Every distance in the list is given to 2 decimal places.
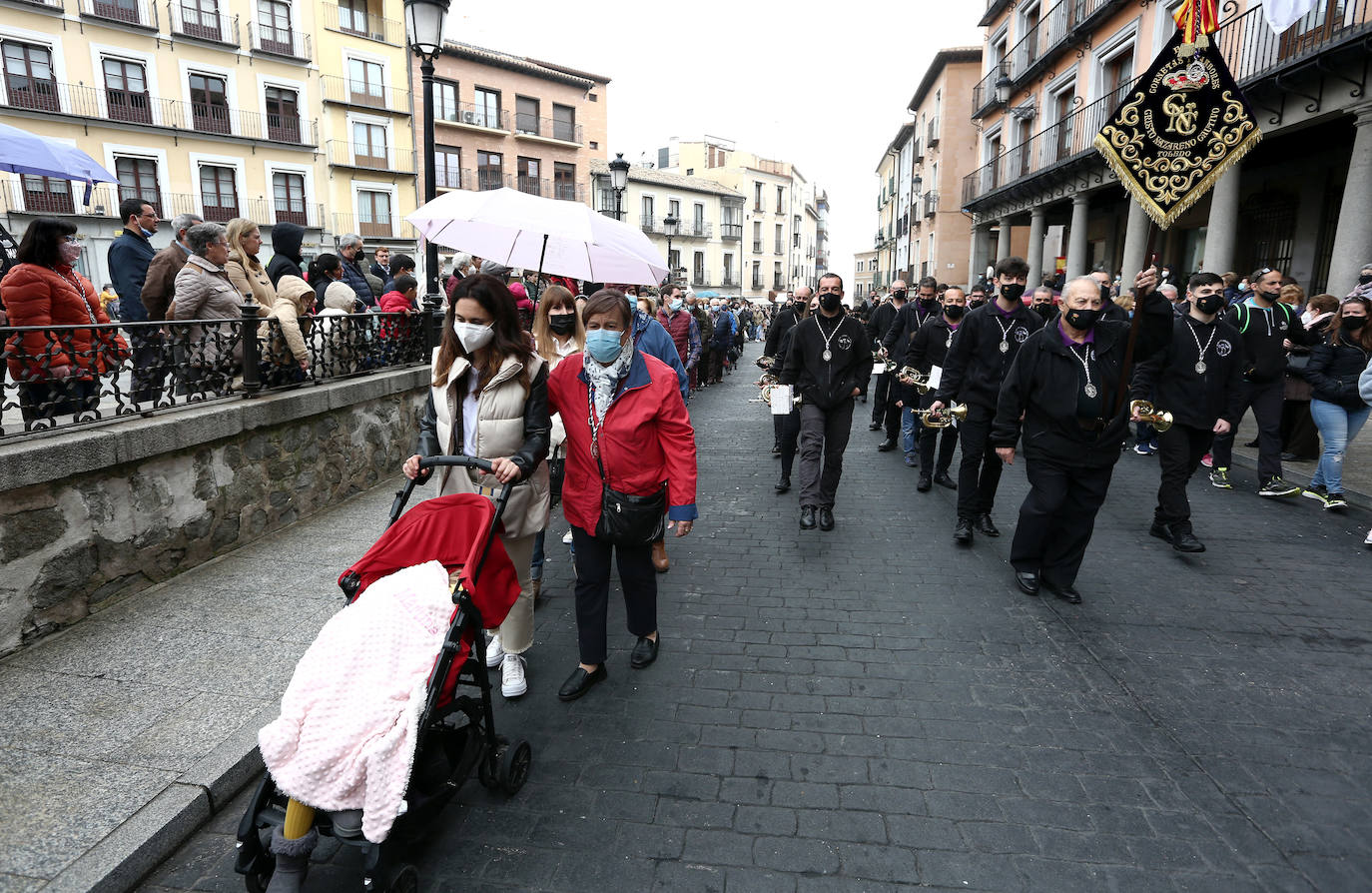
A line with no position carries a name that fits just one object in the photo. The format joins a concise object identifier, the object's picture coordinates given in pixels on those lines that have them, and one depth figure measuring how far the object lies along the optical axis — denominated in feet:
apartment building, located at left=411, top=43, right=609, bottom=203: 124.06
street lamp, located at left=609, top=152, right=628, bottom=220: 46.83
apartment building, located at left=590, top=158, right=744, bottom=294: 164.55
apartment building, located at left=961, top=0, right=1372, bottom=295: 36.19
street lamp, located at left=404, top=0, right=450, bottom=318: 23.85
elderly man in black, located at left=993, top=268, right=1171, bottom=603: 15.37
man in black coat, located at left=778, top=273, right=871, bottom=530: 21.50
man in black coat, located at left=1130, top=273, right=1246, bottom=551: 19.30
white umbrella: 14.53
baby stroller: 7.38
